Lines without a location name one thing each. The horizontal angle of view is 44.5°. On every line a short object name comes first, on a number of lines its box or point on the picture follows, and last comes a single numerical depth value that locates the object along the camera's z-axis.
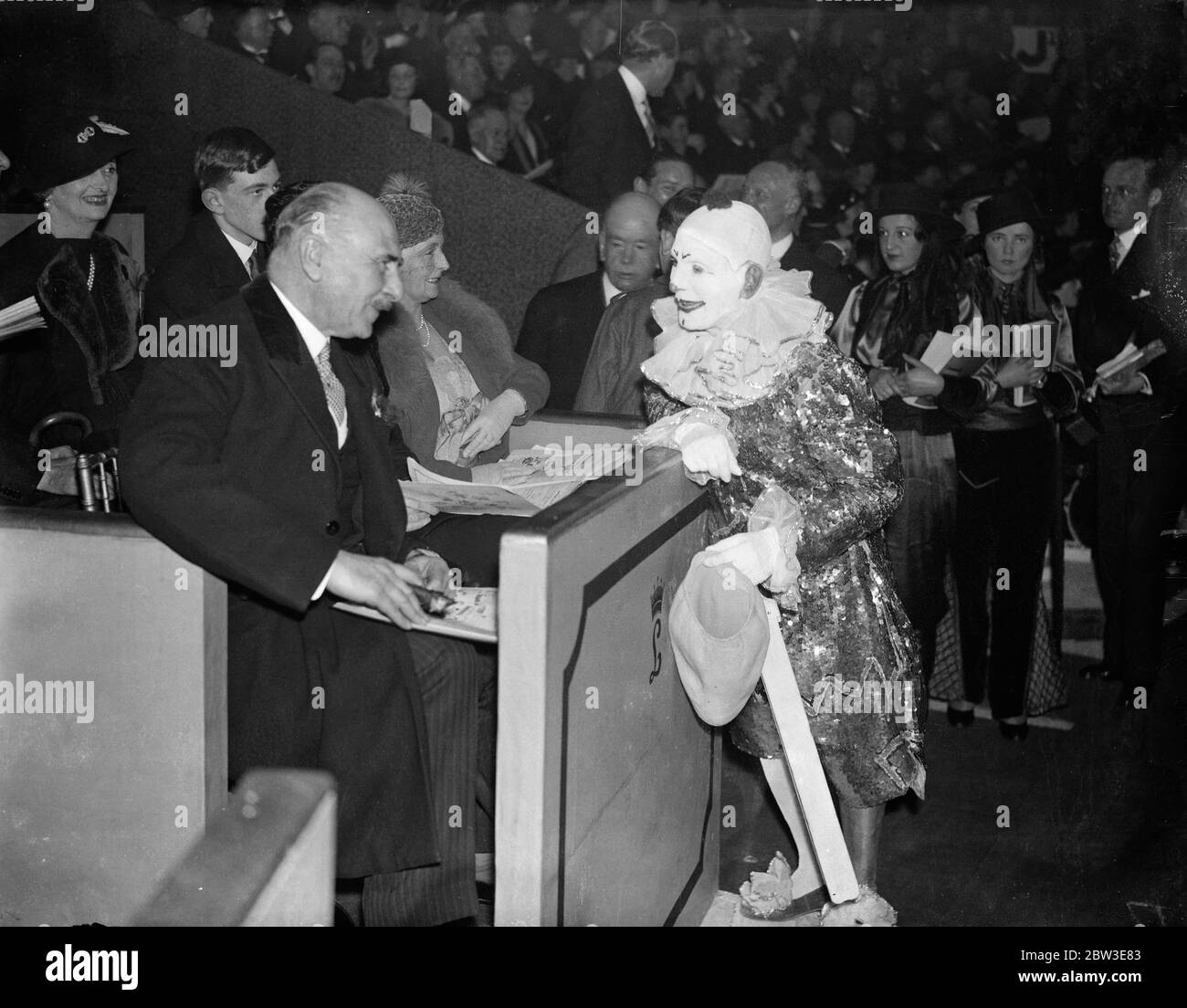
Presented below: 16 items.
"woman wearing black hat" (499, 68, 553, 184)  7.35
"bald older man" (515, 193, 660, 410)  4.73
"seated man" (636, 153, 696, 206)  5.35
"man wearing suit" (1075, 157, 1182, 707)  5.00
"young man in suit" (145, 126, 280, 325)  3.95
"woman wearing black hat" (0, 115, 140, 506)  3.62
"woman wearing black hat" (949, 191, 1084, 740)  4.76
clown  2.94
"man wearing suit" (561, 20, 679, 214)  5.97
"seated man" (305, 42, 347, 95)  6.98
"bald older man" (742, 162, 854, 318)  4.88
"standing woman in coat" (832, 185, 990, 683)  4.79
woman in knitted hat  3.61
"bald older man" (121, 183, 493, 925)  2.49
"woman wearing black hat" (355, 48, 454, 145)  6.94
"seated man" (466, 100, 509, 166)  6.84
